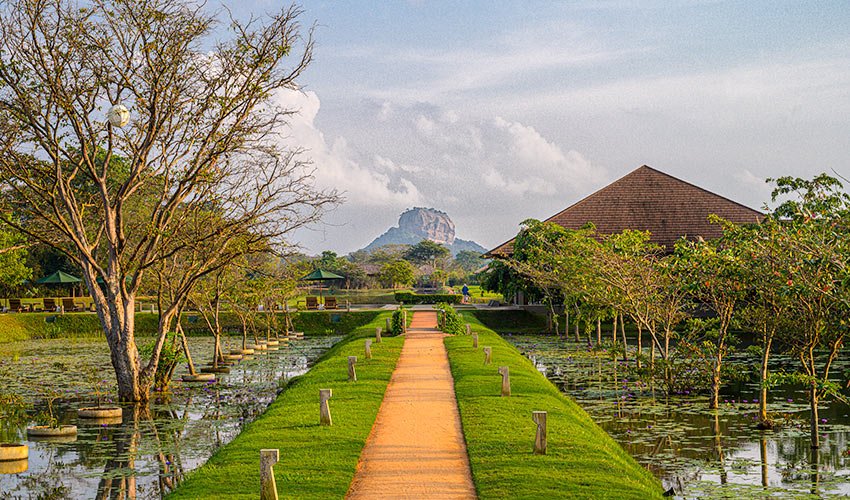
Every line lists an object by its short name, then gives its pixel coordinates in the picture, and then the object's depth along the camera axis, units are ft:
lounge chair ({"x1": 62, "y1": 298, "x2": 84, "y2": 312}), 145.48
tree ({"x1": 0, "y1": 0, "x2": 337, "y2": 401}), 60.18
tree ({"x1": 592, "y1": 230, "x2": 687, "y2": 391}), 64.85
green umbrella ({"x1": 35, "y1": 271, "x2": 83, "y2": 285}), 156.25
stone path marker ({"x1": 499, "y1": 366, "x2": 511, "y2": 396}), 50.76
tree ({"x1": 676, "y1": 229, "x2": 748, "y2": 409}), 49.32
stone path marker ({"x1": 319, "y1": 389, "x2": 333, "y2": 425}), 42.17
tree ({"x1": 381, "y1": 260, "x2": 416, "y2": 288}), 223.30
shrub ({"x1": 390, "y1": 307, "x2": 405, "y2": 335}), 98.37
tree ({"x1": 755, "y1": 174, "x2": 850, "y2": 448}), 34.67
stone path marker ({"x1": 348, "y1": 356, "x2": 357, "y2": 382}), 58.05
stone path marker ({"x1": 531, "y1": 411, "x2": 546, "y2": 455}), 35.45
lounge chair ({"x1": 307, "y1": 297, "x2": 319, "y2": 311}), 149.93
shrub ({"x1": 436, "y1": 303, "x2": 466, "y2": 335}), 98.63
